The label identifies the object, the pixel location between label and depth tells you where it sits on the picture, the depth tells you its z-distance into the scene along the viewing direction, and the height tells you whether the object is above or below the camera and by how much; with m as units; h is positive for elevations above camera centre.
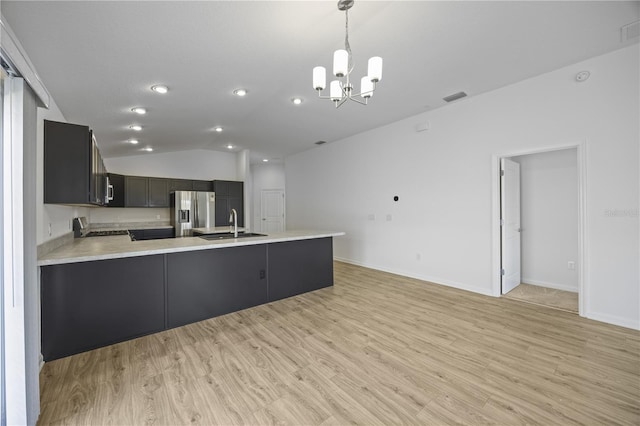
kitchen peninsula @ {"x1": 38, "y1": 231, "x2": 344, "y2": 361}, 2.38 -0.74
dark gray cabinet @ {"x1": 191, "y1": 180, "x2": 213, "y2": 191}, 7.01 +0.75
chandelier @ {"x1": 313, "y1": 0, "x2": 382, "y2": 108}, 2.10 +1.13
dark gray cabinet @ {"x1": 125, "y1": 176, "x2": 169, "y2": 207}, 6.16 +0.53
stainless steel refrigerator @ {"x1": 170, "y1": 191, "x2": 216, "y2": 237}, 6.30 +0.07
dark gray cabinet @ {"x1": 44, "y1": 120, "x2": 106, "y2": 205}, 2.39 +0.46
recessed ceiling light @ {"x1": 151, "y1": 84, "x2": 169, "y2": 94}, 2.97 +1.39
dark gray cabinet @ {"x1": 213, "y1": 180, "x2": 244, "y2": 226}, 7.00 +0.39
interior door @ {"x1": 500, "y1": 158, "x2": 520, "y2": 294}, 3.93 -0.17
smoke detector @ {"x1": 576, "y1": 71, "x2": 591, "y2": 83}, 3.13 +1.55
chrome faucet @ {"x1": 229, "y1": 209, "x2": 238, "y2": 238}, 3.85 -0.26
